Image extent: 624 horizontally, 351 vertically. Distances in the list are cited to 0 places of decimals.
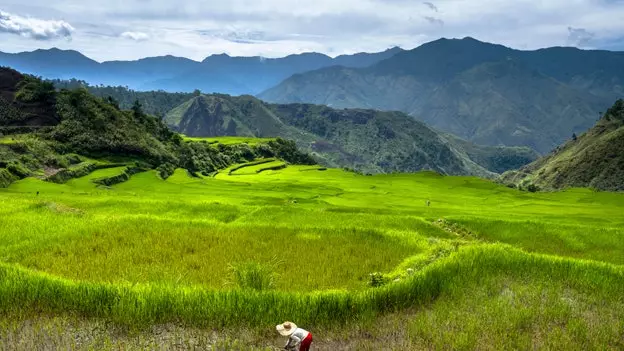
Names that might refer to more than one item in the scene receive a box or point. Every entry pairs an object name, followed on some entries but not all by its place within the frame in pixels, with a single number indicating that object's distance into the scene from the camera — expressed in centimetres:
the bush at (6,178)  5055
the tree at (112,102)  11524
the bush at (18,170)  5725
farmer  831
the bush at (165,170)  8635
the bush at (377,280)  1423
